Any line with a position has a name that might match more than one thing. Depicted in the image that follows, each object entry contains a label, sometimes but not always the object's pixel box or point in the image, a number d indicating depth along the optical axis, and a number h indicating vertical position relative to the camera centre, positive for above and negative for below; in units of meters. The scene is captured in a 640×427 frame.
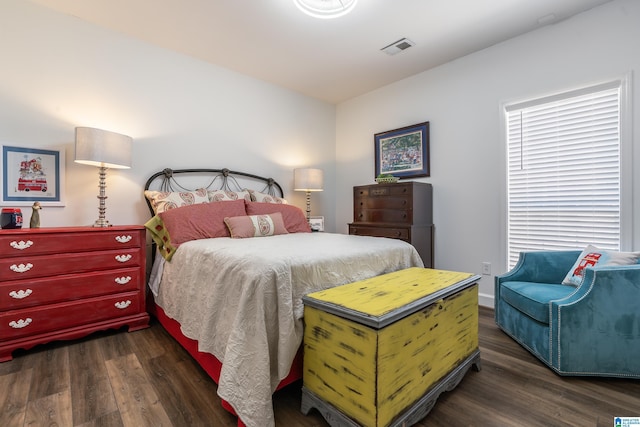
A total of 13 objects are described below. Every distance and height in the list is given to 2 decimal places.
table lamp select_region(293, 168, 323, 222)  3.82 +0.47
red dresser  1.93 -0.48
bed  1.29 -0.33
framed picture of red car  2.27 +0.31
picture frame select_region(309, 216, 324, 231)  3.64 -0.09
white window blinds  2.35 +0.38
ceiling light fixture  2.25 +1.61
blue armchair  1.64 -0.63
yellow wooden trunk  1.16 -0.56
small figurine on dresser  2.20 -0.01
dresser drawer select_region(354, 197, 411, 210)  3.19 +0.15
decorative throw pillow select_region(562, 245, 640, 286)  1.89 -0.29
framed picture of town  3.49 +0.80
